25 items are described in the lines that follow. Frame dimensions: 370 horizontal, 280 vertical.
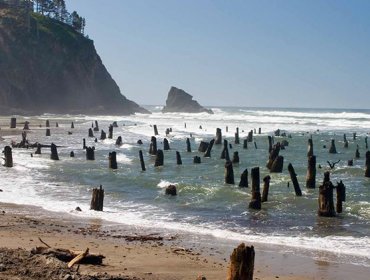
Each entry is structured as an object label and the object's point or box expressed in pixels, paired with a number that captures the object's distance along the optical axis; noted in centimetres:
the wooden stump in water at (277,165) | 3541
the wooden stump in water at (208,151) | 4618
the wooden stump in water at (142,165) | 3581
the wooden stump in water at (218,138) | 6061
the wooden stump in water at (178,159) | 3999
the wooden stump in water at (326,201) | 2084
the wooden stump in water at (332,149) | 5191
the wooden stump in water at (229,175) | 2973
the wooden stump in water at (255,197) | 2233
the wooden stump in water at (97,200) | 2061
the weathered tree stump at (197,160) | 4116
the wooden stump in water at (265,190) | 2389
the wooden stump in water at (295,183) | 2589
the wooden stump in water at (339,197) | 2169
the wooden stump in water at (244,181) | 2844
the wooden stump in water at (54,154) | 3997
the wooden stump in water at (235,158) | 4142
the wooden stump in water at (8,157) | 3372
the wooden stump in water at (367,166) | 3308
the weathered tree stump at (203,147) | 5059
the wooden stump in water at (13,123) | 7134
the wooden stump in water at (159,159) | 3875
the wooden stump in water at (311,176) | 2820
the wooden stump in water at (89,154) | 4122
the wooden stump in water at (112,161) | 3597
